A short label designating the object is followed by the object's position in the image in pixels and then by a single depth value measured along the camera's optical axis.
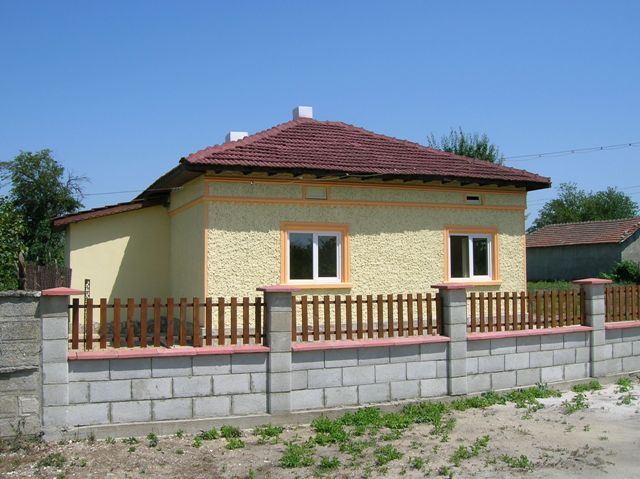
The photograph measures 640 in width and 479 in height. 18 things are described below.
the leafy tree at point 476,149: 36.50
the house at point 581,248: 37.16
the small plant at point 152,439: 6.89
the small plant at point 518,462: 6.27
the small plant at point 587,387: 9.60
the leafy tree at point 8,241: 13.05
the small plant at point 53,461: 6.27
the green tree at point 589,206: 71.56
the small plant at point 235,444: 6.89
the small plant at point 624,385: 9.65
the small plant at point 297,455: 6.36
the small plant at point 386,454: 6.40
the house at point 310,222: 12.32
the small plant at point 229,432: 7.26
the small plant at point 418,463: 6.29
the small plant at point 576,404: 8.42
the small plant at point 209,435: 7.17
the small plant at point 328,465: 6.24
